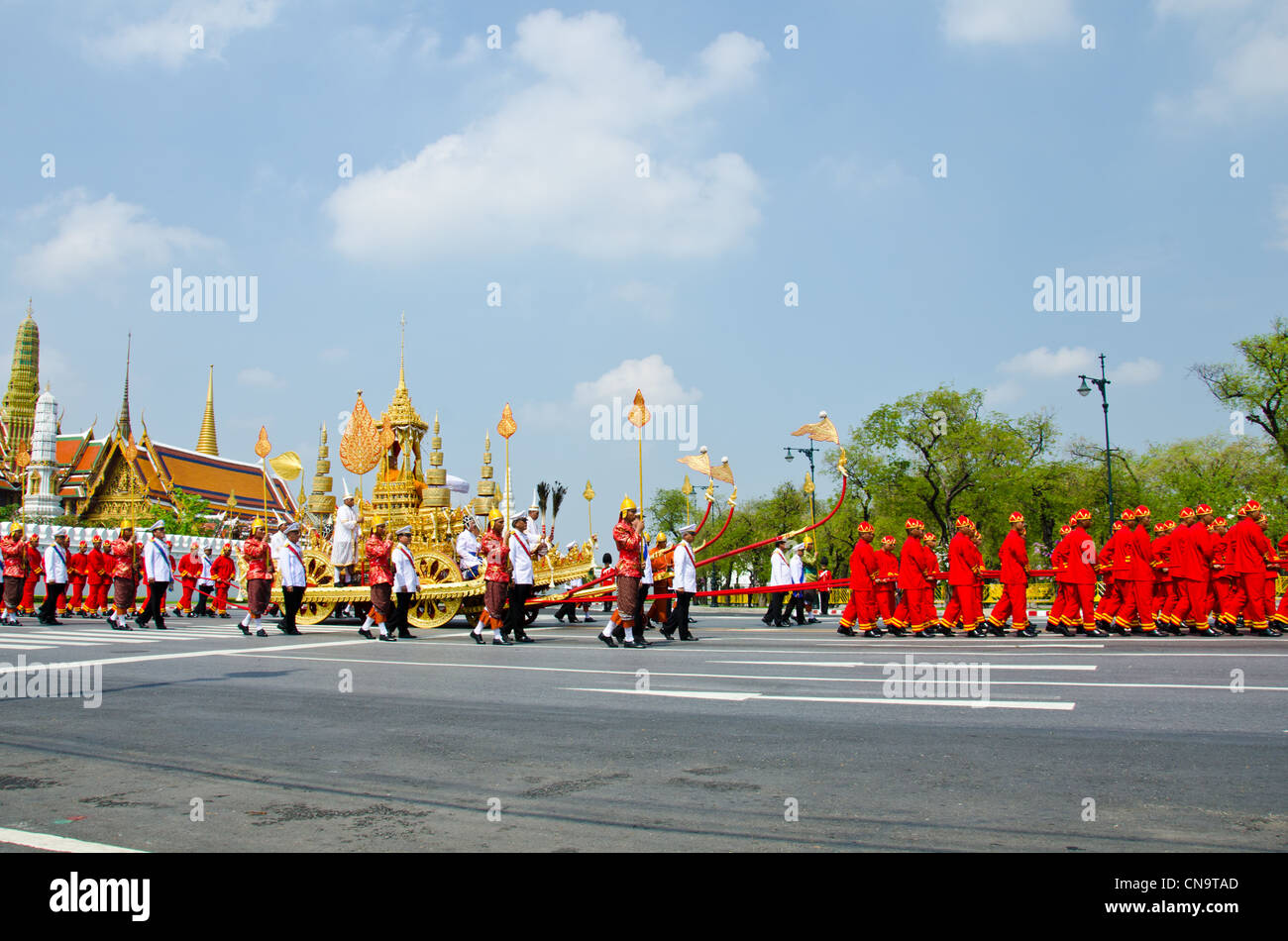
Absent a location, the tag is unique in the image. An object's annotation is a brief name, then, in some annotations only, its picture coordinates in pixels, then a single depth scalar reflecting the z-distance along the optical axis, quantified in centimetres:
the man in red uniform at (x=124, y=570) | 1917
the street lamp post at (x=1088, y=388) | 3332
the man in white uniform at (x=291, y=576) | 1778
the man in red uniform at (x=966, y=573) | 1594
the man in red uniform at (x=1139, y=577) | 1587
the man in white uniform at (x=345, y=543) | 1998
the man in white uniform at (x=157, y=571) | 1877
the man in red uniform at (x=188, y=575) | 2798
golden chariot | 1883
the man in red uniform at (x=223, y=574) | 2472
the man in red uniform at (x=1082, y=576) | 1557
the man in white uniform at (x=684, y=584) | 1642
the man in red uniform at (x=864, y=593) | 1748
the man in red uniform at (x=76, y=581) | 2436
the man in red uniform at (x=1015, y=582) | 1569
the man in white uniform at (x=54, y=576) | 2012
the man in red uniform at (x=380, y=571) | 1606
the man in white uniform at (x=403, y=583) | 1617
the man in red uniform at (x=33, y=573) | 2249
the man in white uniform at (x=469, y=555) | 1884
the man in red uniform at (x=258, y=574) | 1820
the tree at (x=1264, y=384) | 4075
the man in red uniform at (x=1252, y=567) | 1523
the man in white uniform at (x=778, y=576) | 2172
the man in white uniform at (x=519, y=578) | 1557
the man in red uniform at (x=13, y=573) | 2025
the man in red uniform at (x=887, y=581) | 1741
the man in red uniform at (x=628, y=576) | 1434
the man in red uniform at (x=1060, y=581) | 1592
